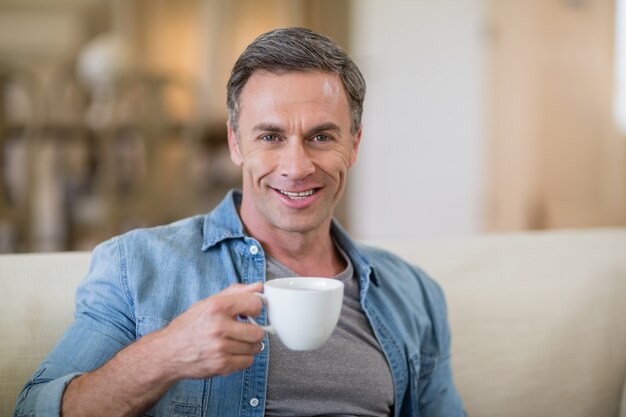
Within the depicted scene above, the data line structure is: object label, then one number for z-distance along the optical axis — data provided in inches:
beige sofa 57.7
